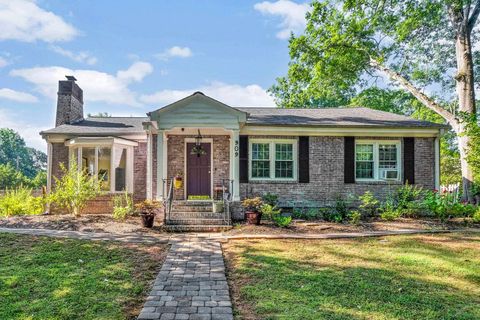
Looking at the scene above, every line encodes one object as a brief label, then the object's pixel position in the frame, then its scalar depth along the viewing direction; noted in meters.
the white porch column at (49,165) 11.66
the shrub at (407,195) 10.08
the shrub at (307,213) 10.12
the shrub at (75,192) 9.80
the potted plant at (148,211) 8.62
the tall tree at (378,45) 12.50
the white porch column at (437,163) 11.14
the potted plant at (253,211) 8.82
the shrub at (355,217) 8.99
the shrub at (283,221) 8.59
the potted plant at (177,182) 10.74
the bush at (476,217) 9.12
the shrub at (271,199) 10.10
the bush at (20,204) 11.17
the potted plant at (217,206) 9.44
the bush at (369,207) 10.01
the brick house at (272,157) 10.91
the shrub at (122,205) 9.68
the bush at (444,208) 9.41
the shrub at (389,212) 9.58
